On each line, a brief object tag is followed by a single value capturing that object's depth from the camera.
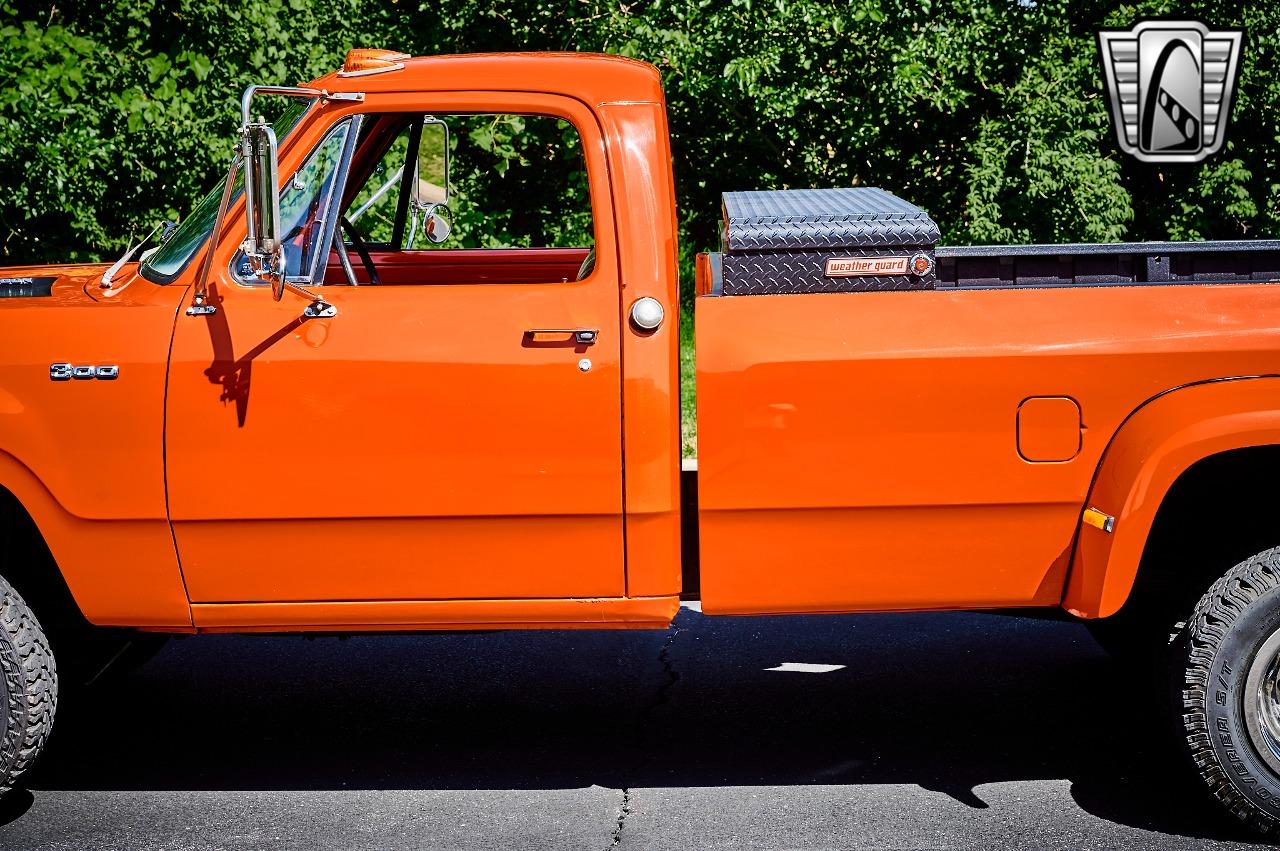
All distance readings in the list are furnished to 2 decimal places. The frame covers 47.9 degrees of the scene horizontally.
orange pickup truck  3.66
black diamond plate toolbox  3.73
